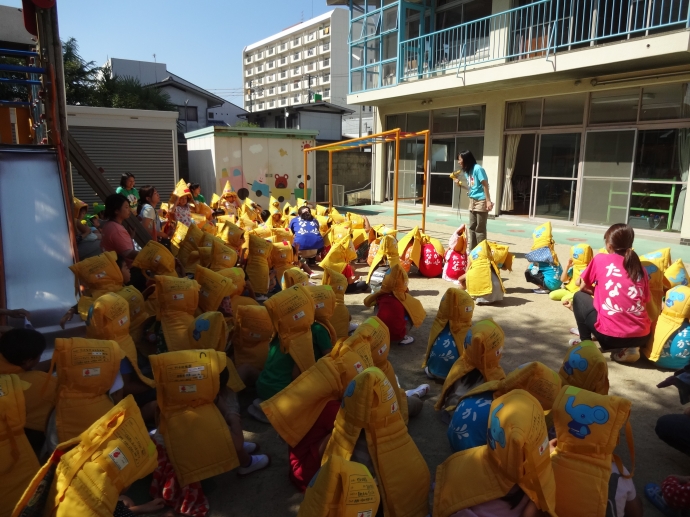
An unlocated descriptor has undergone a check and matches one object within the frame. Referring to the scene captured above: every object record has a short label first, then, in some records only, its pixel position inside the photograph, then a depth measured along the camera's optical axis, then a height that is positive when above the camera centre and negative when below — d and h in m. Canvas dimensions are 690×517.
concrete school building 9.28 +1.77
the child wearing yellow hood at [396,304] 4.19 -1.11
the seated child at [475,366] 2.83 -1.13
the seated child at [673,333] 3.68 -1.16
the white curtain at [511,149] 12.04 +0.70
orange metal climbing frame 8.82 +0.61
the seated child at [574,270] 5.24 -1.01
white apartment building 58.44 +14.69
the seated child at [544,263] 5.98 -1.05
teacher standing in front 7.13 -0.31
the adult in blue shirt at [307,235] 7.12 -0.89
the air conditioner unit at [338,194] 17.06 -0.69
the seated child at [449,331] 3.50 -1.14
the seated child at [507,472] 1.72 -1.10
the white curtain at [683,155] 9.06 +0.47
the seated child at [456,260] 6.57 -1.14
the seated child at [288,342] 3.04 -1.06
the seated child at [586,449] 1.94 -1.10
